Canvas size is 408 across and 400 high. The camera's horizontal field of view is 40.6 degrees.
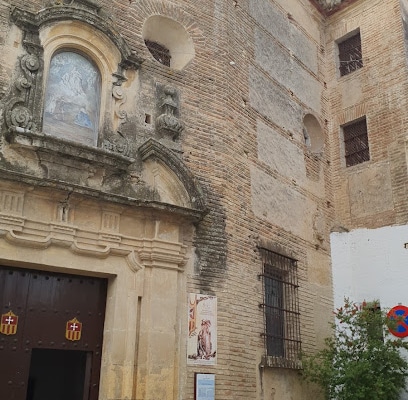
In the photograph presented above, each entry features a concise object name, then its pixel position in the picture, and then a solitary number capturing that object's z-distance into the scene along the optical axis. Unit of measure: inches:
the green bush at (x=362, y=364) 293.3
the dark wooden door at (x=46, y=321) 232.1
